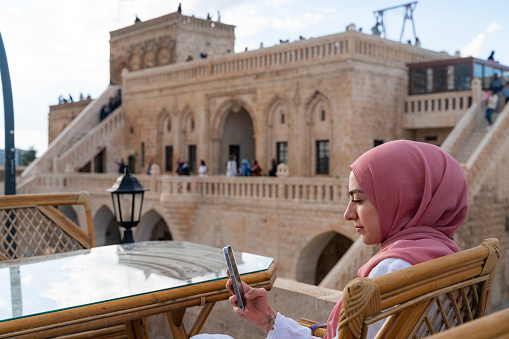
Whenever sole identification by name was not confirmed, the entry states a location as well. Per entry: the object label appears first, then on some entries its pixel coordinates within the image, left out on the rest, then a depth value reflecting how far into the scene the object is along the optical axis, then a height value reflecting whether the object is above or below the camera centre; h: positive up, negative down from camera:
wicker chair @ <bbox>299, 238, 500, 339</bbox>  1.52 -0.40
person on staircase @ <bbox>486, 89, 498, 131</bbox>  15.13 +1.45
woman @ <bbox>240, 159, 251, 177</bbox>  17.70 -0.30
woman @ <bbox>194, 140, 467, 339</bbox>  1.99 -0.15
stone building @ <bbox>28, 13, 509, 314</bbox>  14.34 +0.65
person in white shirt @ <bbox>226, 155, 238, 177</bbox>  18.06 -0.28
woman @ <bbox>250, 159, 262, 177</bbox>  17.42 -0.33
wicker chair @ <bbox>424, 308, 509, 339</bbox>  1.18 -0.35
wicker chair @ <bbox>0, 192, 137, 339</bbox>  4.39 -0.46
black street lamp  6.50 -0.51
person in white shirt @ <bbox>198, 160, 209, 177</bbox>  18.19 -0.31
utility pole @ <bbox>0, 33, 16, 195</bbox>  6.36 +0.28
